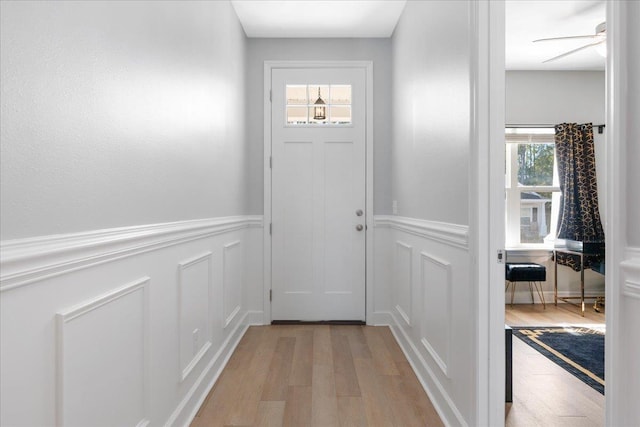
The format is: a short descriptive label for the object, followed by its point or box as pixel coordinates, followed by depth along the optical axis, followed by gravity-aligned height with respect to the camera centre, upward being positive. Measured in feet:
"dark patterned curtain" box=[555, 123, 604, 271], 15.05 +0.96
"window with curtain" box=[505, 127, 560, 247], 16.12 +0.75
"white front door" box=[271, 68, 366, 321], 12.45 +0.11
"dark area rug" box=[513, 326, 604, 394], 8.85 -3.41
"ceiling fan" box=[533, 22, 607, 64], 9.95 +4.33
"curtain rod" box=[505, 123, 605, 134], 15.49 +3.25
